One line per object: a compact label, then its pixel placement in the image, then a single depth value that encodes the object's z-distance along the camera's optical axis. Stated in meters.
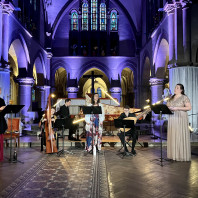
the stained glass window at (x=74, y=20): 23.66
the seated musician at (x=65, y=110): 7.98
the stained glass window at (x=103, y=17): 23.69
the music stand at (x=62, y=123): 6.68
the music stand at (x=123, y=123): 6.37
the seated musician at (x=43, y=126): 7.57
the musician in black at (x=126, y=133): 7.03
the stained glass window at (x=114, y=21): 23.70
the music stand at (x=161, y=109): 5.66
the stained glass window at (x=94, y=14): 23.58
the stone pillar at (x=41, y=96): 21.13
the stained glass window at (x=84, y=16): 23.62
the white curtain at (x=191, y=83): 10.60
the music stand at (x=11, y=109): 5.71
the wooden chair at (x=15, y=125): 8.49
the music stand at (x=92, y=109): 6.51
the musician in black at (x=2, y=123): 5.87
